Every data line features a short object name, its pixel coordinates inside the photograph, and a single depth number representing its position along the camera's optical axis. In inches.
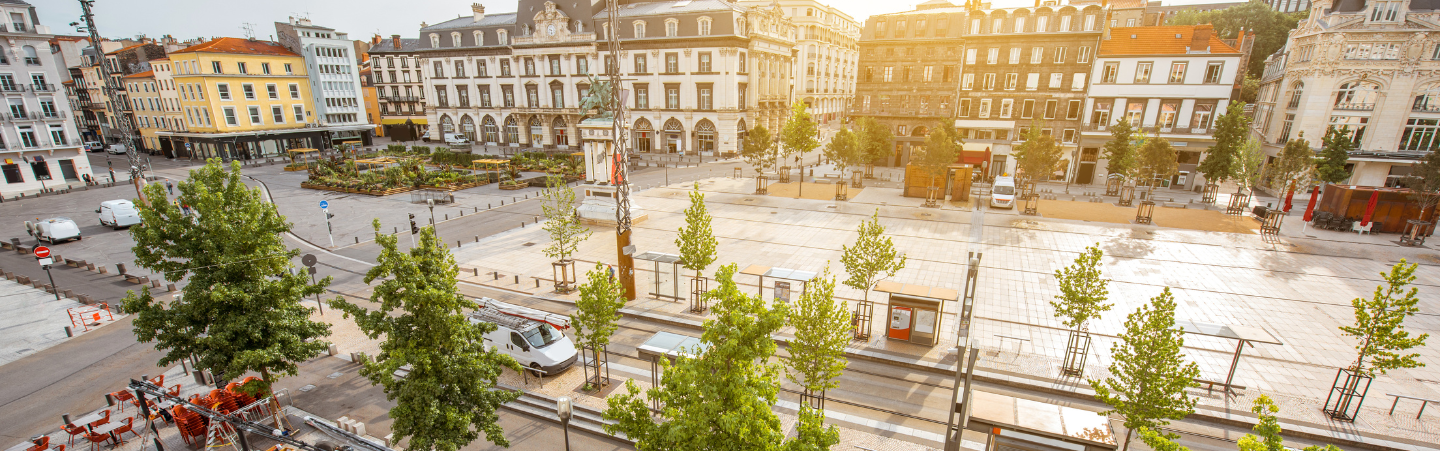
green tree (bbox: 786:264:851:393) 485.1
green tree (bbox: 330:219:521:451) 385.4
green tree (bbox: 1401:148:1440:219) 1077.8
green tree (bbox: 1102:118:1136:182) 1555.1
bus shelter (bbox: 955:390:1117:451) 430.3
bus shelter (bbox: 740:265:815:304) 752.3
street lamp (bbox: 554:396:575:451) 449.3
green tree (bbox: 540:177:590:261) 869.8
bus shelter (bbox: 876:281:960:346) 673.6
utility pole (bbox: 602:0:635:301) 756.0
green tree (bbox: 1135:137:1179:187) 1411.2
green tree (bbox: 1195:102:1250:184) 1448.1
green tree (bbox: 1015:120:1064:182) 1491.1
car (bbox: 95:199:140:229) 1286.9
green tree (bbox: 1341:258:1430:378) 471.2
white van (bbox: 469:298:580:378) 628.1
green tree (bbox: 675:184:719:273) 760.3
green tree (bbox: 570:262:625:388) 556.4
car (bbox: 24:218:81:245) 1160.2
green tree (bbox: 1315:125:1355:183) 1387.8
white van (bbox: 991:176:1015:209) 1414.9
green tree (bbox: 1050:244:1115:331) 591.2
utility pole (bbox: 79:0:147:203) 1154.0
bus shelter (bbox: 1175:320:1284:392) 581.3
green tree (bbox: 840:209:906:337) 703.1
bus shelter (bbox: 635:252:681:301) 819.4
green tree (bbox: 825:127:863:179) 1702.8
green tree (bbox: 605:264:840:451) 319.0
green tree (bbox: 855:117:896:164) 1854.1
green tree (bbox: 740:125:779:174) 1722.4
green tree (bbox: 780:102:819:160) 1860.2
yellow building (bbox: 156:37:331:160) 2320.4
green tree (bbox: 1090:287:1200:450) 409.7
